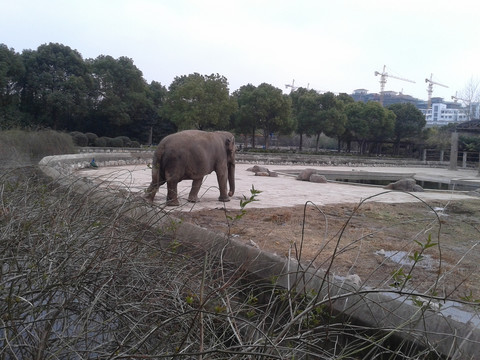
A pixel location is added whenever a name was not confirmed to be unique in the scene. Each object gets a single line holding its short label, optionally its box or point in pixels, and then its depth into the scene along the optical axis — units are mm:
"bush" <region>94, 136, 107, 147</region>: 31531
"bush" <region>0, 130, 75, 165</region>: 14305
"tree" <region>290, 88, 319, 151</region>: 45281
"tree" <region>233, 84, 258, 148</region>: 40938
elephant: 8016
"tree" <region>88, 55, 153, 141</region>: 37750
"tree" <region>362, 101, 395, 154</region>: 47031
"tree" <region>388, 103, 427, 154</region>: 50344
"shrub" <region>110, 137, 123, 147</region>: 32500
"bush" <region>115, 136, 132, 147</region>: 33875
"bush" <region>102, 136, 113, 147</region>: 32431
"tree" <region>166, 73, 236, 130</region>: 34562
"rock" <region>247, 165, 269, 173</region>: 18859
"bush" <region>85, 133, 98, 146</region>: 31781
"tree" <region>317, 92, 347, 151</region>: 43938
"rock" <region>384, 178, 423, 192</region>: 14773
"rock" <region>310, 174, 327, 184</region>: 16547
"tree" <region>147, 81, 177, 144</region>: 40812
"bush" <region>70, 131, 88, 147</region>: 29450
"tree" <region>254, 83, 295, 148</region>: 40219
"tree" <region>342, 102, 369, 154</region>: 47250
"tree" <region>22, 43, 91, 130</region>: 34406
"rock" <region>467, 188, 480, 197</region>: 14596
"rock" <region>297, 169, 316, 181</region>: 17100
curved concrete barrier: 2635
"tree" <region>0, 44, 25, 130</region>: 31297
